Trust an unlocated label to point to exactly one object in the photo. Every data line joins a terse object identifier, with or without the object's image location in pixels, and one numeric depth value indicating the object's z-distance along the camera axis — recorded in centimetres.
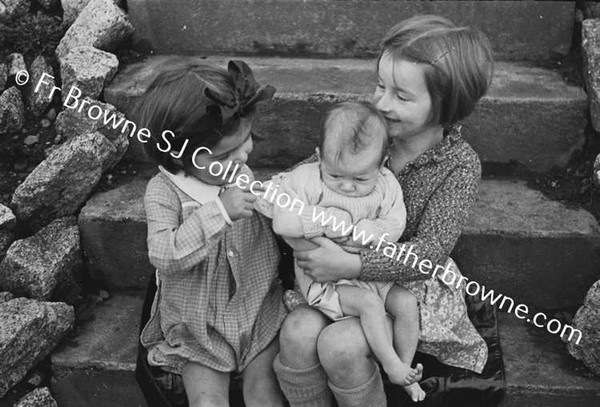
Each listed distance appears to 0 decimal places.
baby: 216
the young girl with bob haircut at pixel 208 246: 214
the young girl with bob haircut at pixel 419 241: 224
